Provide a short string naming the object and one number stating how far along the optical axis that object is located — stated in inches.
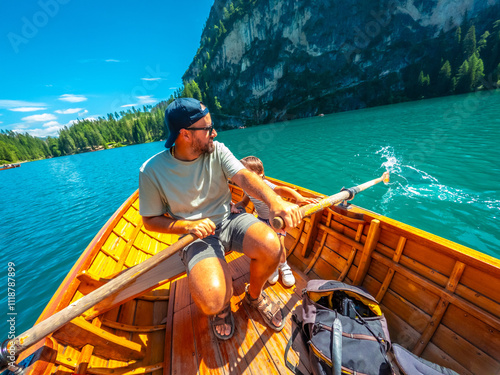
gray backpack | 55.0
